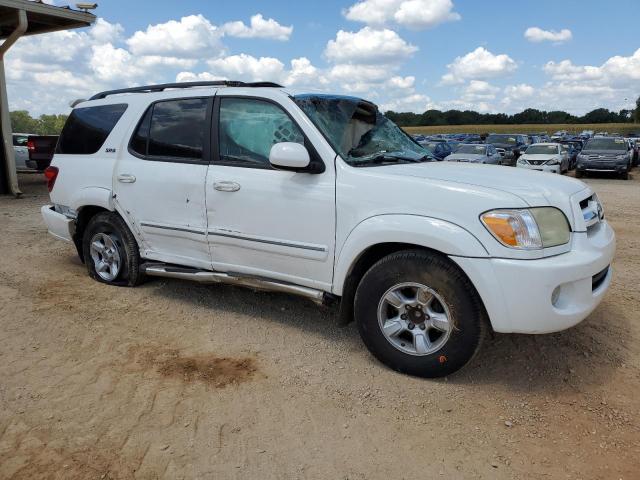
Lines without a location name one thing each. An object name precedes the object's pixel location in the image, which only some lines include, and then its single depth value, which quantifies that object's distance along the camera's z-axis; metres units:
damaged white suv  3.02
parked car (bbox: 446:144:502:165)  19.61
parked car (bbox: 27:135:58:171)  13.95
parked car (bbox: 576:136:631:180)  19.88
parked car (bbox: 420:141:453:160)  22.71
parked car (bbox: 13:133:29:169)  15.46
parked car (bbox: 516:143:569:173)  20.02
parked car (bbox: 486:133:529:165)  25.91
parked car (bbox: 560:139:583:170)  25.98
